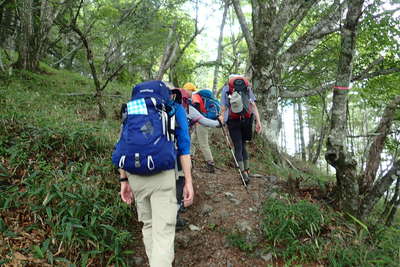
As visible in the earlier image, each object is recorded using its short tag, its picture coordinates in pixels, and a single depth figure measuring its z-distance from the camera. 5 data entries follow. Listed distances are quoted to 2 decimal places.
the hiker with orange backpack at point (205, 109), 5.61
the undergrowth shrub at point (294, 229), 3.38
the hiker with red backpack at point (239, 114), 4.74
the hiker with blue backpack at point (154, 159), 2.30
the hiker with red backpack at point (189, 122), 2.84
